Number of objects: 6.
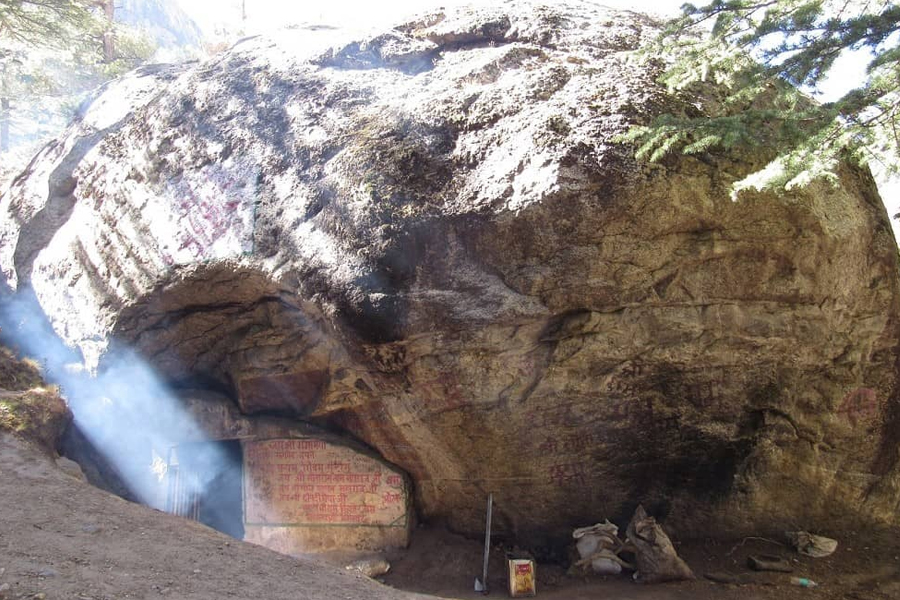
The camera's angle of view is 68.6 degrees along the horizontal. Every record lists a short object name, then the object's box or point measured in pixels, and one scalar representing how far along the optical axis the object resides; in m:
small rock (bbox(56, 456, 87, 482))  5.84
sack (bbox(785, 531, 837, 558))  5.86
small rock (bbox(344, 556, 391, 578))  6.61
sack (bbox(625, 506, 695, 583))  5.71
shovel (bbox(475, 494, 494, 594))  6.33
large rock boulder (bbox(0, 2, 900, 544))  5.33
